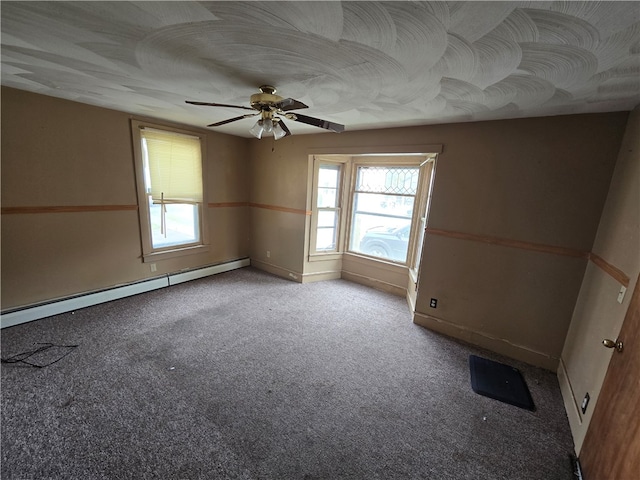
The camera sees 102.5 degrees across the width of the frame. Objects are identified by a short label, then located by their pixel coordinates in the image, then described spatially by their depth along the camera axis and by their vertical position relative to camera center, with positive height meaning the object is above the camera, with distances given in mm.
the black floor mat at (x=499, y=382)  2064 -1559
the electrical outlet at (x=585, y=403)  1725 -1320
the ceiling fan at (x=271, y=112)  1858 +537
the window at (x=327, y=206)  4160 -287
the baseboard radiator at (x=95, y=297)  2648 -1482
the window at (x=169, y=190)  3385 -155
